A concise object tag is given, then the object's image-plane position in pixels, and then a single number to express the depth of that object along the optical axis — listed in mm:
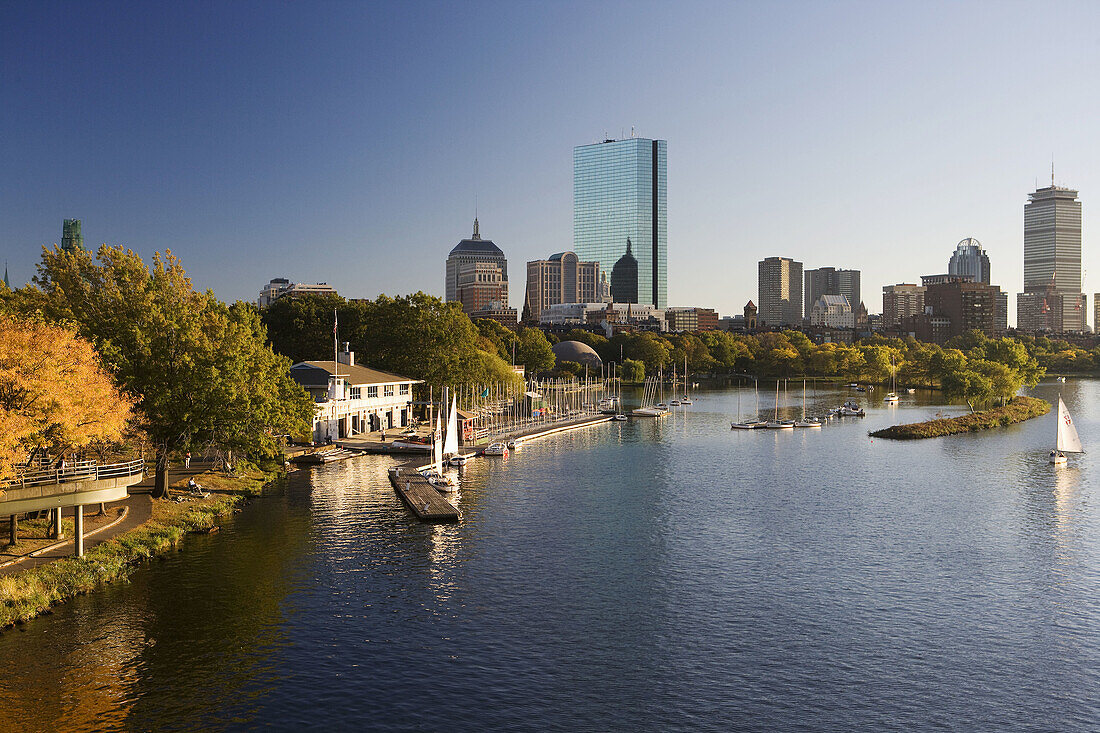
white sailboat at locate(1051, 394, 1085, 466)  91500
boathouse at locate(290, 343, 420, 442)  97938
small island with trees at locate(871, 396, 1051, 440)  115000
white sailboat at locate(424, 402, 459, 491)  73450
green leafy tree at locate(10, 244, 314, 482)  60312
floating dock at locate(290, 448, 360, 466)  85312
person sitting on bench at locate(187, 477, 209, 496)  63384
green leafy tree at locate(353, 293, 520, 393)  119812
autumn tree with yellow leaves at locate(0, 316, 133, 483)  42572
